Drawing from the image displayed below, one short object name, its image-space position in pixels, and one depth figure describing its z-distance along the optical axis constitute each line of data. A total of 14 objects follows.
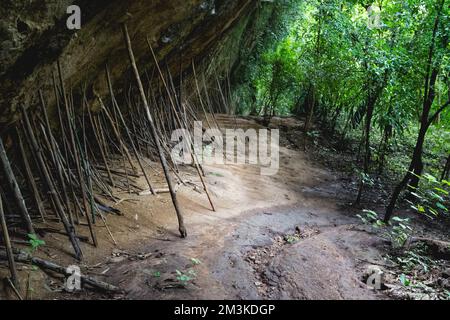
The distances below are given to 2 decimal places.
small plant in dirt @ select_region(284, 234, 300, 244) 5.05
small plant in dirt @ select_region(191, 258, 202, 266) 3.69
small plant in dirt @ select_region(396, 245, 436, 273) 3.94
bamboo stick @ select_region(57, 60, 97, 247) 4.12
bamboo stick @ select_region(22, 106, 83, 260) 3.82
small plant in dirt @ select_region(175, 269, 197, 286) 3.27
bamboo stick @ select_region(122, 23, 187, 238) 4.31
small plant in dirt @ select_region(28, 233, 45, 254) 3.59
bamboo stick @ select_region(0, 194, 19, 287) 2.92
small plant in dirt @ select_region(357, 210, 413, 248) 4.61
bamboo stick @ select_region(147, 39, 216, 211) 5.80
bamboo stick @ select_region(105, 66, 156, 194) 5.30
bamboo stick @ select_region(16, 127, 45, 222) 4.16
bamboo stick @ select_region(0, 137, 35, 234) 3.50
